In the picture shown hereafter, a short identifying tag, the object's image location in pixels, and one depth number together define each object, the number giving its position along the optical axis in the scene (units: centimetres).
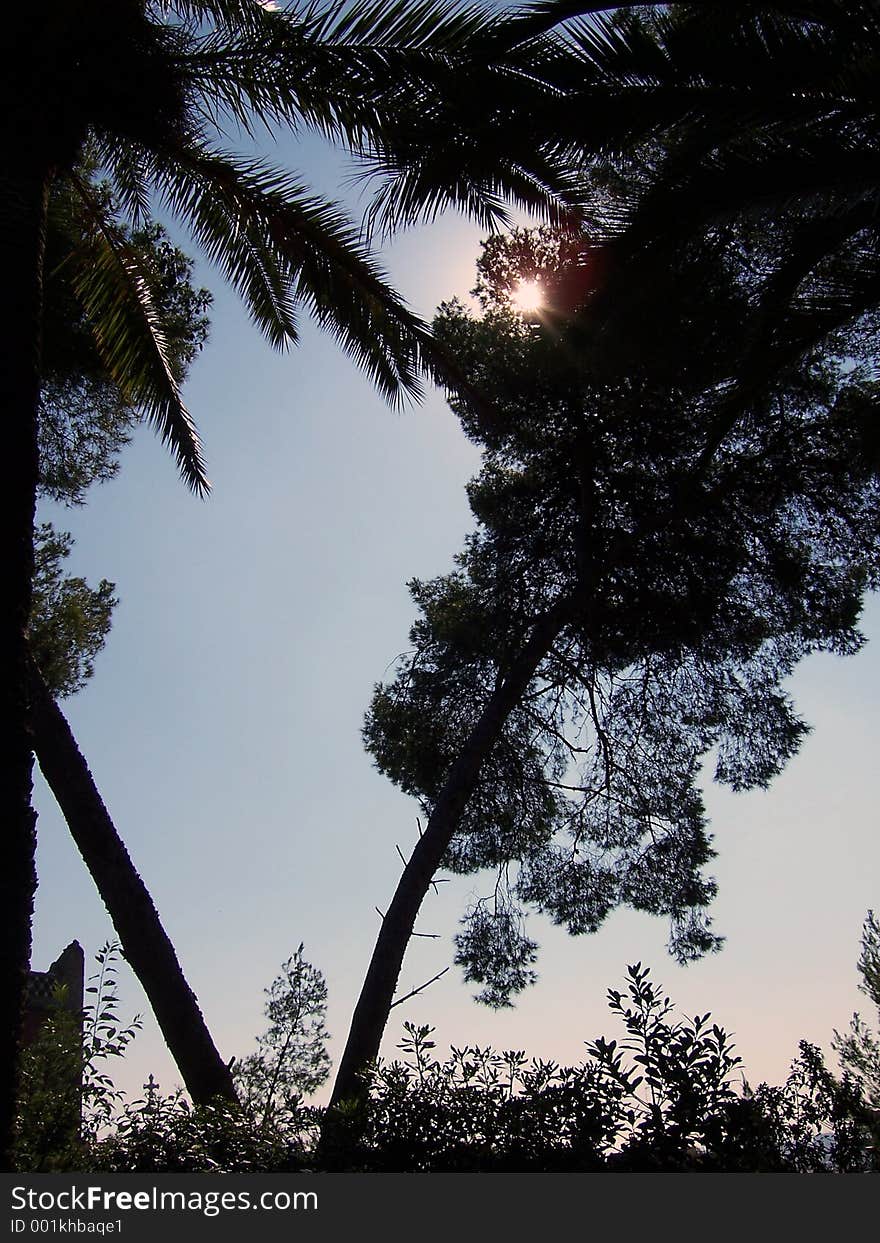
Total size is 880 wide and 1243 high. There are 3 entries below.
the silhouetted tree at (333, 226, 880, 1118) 996
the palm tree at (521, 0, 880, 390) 521
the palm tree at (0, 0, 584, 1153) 447
